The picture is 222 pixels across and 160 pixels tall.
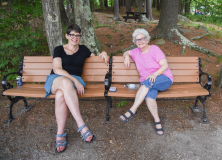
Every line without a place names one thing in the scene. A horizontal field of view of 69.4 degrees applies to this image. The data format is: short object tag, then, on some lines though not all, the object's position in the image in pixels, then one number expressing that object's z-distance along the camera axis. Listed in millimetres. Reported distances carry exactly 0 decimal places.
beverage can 3344
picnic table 12557
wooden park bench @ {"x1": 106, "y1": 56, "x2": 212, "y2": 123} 3260
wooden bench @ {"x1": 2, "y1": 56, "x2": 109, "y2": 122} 3162
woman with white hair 2652
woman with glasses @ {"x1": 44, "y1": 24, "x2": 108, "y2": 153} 2473
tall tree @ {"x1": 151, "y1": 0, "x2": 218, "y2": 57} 5649
